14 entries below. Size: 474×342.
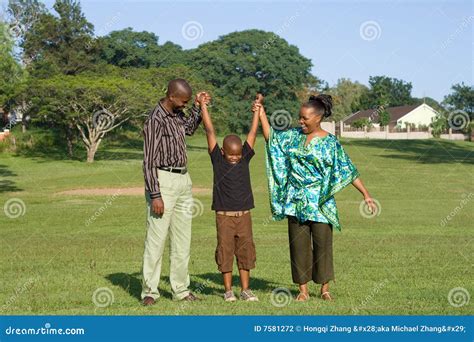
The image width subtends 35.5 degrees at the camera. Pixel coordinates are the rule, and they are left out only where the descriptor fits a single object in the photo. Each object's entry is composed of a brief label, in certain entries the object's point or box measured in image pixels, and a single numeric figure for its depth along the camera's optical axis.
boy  7.33
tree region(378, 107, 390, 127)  95.01
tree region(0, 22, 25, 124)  32.00
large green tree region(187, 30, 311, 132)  69.88
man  7.06
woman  7.29
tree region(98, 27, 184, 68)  73.31
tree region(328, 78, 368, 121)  116.31
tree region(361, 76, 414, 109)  111.81
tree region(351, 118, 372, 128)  90.80
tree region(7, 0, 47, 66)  71.12
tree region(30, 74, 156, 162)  48.47
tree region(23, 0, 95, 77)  66.38
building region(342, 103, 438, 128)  103.44
